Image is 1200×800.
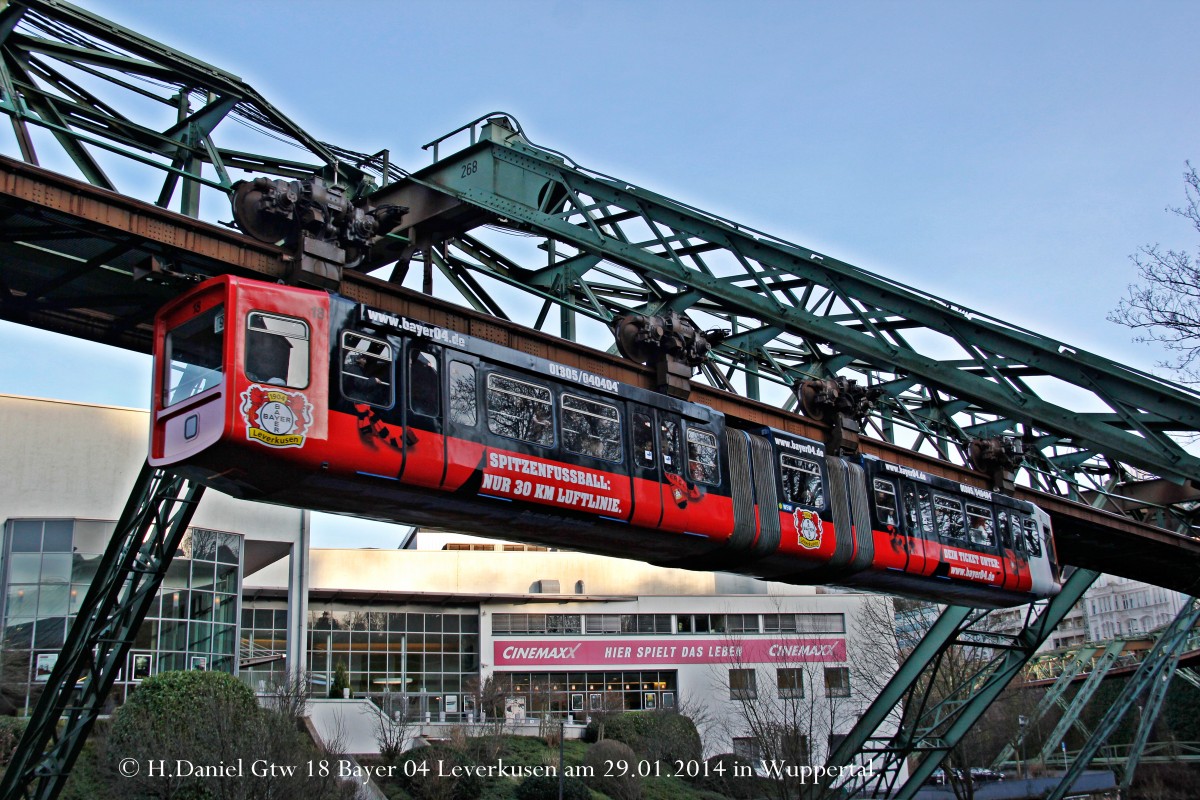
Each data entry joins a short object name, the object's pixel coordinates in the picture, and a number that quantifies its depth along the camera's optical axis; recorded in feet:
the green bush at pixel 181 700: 74.59
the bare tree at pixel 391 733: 97.86
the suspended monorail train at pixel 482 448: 39.99
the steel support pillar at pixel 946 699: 87.25
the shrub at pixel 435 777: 89.40
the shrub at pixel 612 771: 103.60
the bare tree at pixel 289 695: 79.51
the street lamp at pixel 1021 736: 150.92
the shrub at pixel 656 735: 127.75
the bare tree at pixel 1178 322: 52.08
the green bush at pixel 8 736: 82.23
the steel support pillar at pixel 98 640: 49.67
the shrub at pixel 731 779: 112.47
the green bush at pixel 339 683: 130.72
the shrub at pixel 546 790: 93.45
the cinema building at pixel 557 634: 173.17
